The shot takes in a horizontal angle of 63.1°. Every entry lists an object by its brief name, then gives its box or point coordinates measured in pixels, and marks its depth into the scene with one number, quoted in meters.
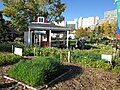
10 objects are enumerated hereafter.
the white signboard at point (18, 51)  5.42
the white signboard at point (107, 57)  4.67
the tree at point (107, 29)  26.77
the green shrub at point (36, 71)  3.39
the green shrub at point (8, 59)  4.44
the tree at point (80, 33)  33.38
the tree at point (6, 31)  14.45
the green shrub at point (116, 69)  4.36
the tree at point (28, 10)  15.76
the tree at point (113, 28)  25.27
